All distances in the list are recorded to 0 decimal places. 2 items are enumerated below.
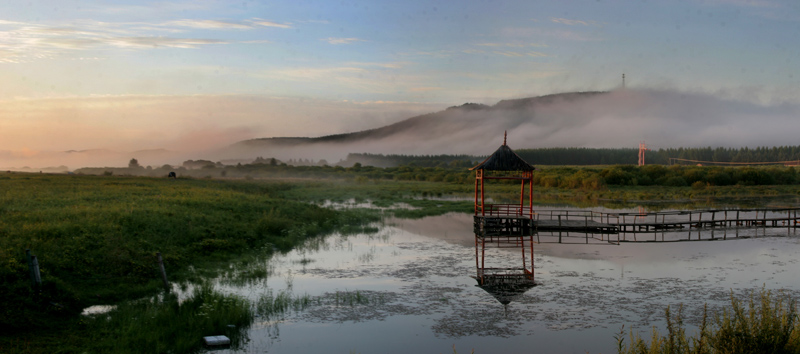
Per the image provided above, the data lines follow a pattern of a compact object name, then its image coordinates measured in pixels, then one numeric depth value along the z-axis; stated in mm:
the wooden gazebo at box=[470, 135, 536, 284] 31636
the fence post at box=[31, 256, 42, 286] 14814
